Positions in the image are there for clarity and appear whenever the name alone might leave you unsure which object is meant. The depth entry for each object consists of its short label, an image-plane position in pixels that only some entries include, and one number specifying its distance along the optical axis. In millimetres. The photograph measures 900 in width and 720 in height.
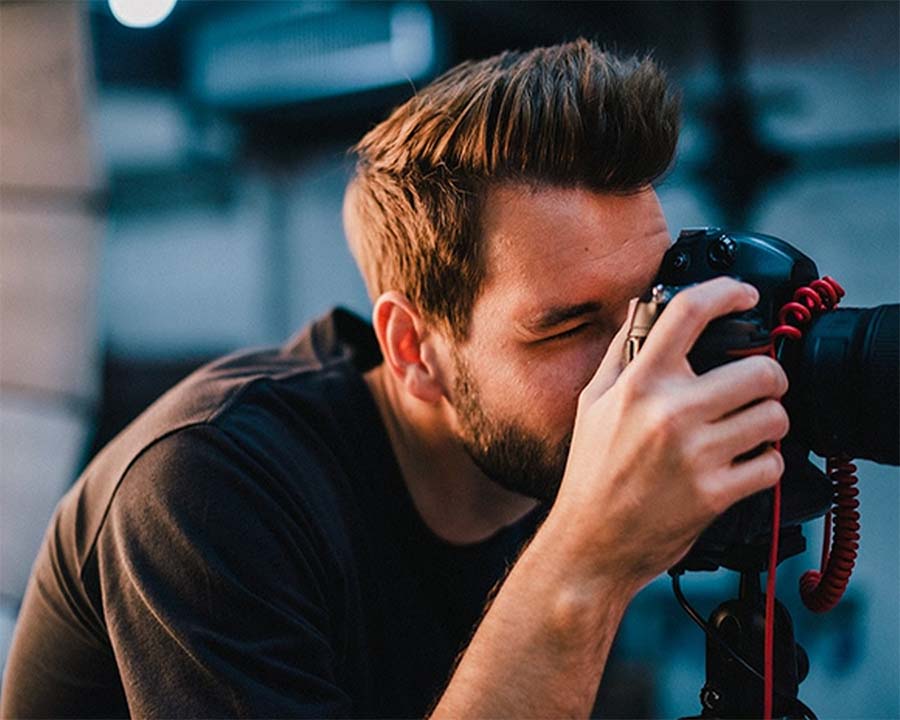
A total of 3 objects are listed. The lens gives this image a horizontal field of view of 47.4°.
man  697
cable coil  770
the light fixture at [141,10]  2033
